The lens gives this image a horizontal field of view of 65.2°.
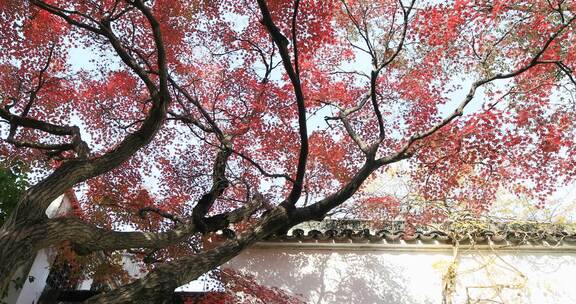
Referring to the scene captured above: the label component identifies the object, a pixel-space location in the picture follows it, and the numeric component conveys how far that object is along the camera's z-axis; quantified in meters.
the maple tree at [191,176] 5.68
